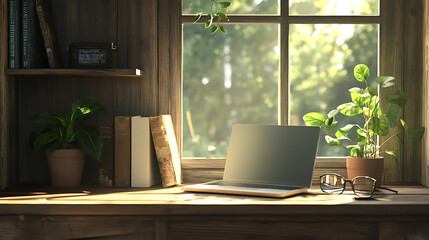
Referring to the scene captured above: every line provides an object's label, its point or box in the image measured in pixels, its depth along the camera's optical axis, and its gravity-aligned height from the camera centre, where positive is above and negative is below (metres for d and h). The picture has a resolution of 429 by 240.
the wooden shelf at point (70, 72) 1.99 +0.17
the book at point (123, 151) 2.00 -0.18
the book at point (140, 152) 1.98 -0.19
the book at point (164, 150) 1.99 -0.18
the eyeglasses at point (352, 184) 1.74 -0.31
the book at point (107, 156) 2.02 -0.21
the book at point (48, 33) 2.03 +0.36
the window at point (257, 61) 2.23 +0.28
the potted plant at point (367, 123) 1.97 -0.06
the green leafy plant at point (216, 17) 2.04 +0.45
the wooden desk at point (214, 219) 1.57 -0.40
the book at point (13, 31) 2.00 +0.36
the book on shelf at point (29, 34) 2.01 +0.35
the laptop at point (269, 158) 1.90 -0.22
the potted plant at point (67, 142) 1.97 -0.14
